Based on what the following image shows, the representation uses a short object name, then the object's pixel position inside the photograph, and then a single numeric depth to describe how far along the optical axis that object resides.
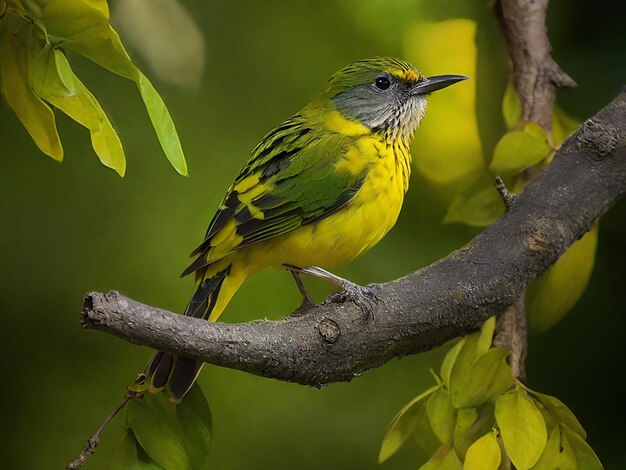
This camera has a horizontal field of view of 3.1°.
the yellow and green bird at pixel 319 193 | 3.52
